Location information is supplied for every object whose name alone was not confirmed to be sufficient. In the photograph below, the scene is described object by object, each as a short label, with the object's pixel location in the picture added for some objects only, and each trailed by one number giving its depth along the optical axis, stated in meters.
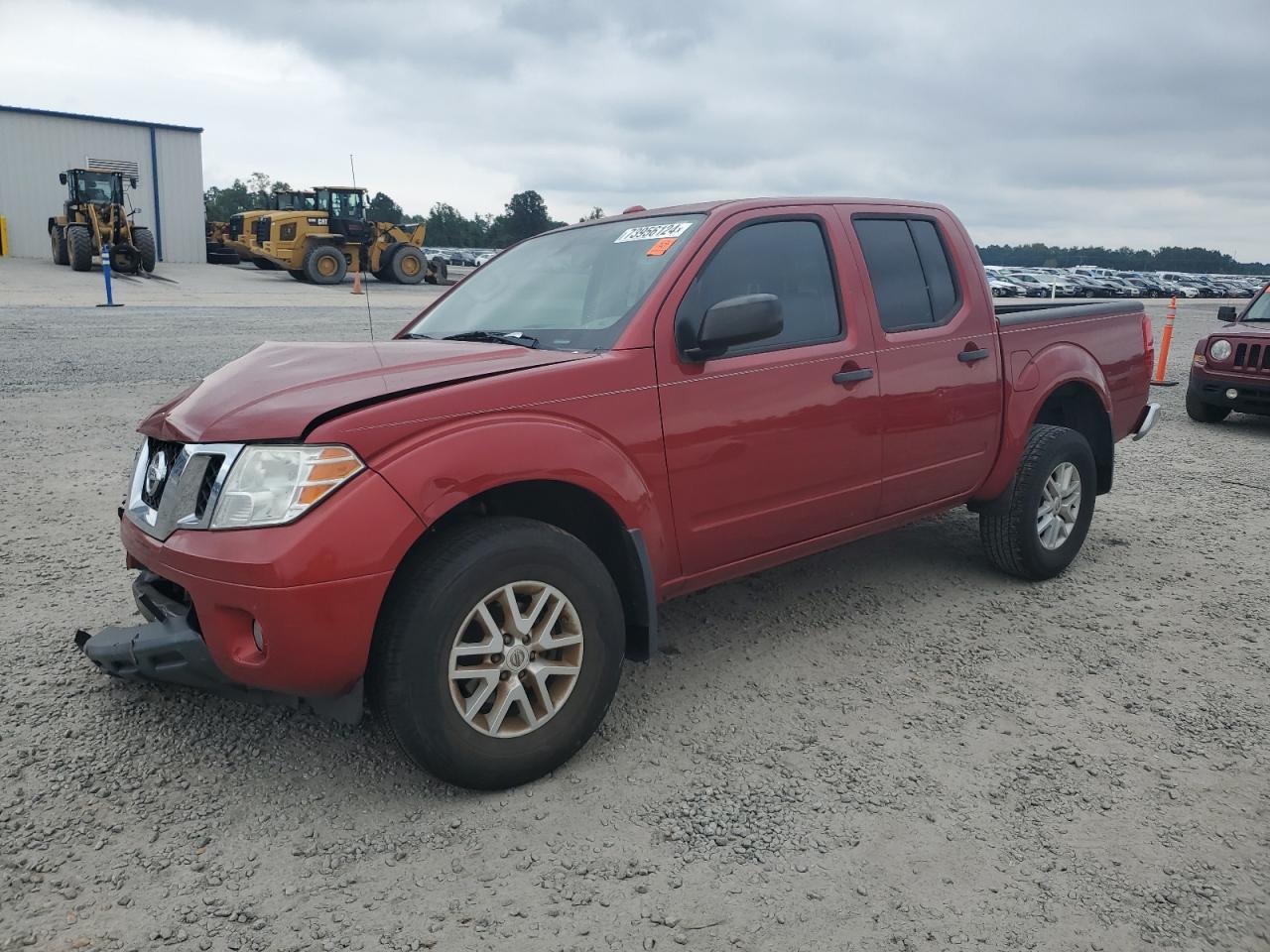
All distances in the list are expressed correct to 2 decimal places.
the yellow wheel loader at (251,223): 29.45
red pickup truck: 2.58
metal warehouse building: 35.62
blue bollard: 19.16
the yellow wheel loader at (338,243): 27.95
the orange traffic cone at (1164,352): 13.98
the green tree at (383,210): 30.78
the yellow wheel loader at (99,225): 27.34
